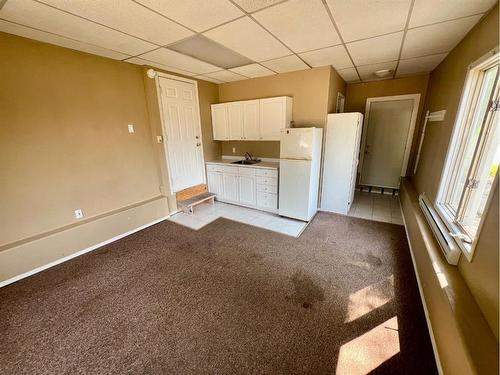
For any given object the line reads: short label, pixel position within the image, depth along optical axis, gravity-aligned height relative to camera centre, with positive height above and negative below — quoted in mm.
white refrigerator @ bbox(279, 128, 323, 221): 3084 -595
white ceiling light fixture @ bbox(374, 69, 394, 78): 3440 +989
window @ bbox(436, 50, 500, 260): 1539 -190
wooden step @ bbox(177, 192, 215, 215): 3804 -1284
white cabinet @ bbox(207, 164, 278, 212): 3648 -995
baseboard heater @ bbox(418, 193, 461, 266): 1504 -862
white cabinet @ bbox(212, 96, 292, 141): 3541 +240
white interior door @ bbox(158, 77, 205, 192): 3410 +24
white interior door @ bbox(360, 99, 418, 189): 4199 -211
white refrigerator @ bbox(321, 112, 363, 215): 3260 -477
